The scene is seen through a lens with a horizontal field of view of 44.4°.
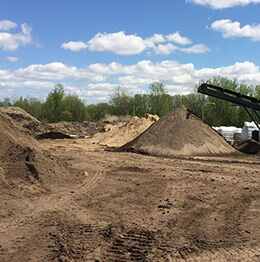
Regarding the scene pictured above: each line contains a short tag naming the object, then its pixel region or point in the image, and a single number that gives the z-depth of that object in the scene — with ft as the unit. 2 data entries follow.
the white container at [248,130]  95.25
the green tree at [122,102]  197.36
